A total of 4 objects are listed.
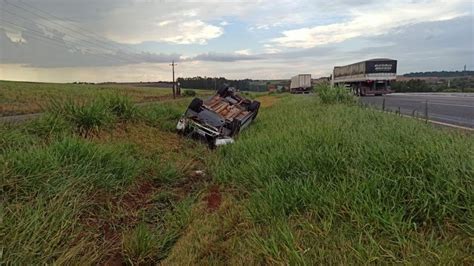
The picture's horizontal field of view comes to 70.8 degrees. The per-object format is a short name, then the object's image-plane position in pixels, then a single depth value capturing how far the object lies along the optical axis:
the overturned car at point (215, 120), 9.77
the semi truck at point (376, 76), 32.00
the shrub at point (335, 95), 14.62
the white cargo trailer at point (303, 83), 62.12
